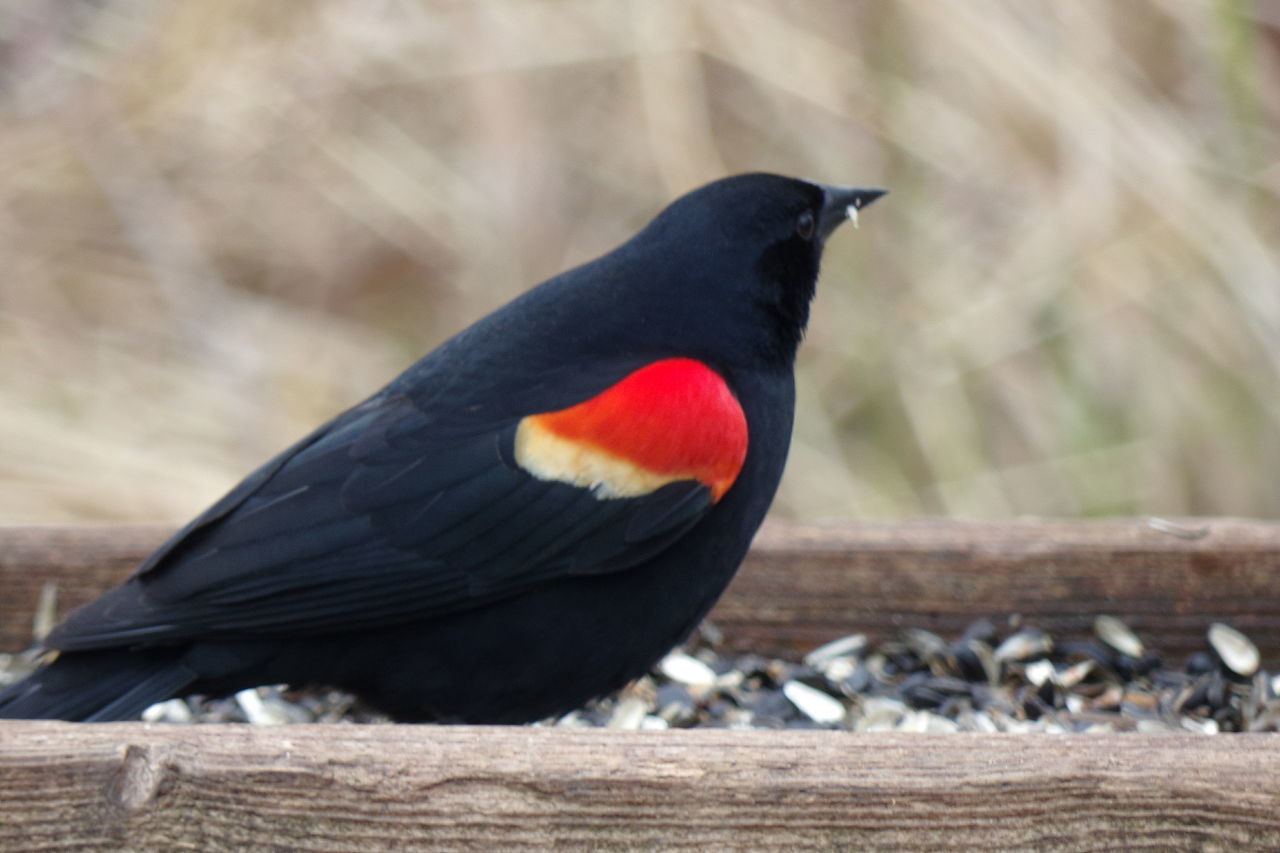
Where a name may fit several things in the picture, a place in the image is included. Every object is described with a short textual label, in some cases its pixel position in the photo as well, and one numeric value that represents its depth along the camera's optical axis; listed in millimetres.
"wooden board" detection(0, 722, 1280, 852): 2830
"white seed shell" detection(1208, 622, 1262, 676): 4820
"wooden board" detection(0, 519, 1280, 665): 5016
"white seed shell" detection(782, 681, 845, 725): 4738
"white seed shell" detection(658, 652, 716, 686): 5086
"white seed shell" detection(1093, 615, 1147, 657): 5027
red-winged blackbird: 4031
